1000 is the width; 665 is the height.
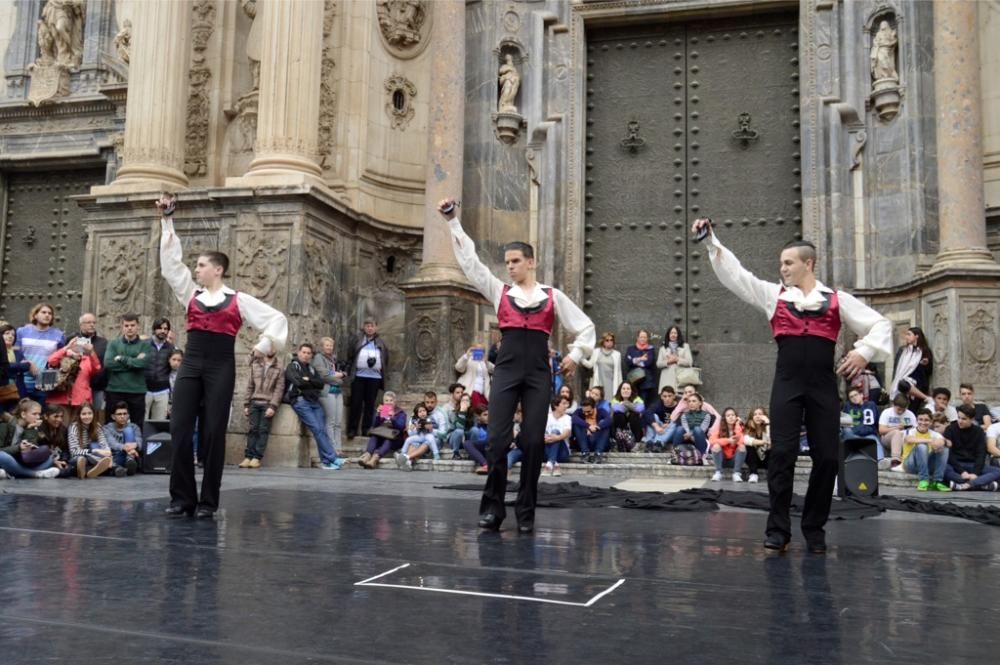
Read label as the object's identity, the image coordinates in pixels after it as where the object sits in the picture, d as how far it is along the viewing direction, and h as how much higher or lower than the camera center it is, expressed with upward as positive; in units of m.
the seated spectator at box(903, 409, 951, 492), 10.40 -0.21
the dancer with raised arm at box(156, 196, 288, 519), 6.47 +0.42
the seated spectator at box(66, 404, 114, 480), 10.08 -0.24
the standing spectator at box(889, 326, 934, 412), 12.49 +0.95
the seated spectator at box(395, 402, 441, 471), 12.38 -0.14
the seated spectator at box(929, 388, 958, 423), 11.43 +0.41
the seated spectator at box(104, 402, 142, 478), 10.70 -0.19
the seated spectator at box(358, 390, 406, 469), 12.68 -0.07
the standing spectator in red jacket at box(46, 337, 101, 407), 10.45 +0.54
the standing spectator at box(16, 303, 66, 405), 10.95 +0.90
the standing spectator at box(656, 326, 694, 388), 13.90 +1.07
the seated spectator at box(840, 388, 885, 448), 11.09 +0.25
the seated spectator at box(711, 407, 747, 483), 11.35 -0.11
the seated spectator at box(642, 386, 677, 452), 12.76 +0.15
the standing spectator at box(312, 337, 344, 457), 12.77 +0.50
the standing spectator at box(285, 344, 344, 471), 12.47 +0.38
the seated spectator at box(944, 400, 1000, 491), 10.44 -0.21
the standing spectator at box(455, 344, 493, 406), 13.69 +0.83
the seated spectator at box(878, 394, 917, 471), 11.28 +0.14
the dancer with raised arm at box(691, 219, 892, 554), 5.47 +0.34
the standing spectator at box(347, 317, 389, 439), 13.98 +0.74
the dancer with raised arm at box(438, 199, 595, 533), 6.08 +0.37
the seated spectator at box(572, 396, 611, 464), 12.50 +0.04
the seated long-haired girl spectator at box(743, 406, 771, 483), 11.31 -0.08
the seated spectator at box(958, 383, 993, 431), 11.16 +0.36
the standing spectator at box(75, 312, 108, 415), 11.30 +0.88
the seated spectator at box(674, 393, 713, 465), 12.38 +0.08
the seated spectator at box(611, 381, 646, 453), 13.01 +0.18
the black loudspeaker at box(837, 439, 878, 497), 8.49 -0.32
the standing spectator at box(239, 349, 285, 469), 12.53 +0.34
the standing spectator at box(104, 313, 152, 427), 11.20 +0.64
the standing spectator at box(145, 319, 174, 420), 12.02 +0.59
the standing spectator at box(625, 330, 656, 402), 13.89 +0.96
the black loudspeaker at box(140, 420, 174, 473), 11.01 -0.24
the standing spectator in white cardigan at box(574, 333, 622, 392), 13.88 +0.93
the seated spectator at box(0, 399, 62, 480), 9.58 -0.24
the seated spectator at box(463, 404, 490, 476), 12.07 -0.10
